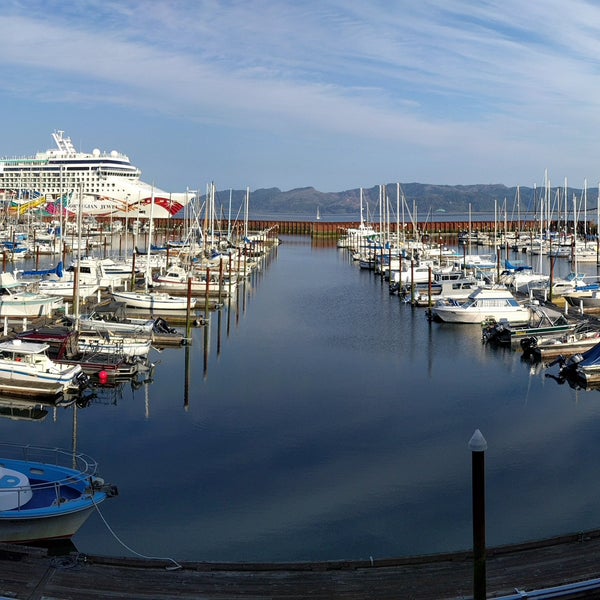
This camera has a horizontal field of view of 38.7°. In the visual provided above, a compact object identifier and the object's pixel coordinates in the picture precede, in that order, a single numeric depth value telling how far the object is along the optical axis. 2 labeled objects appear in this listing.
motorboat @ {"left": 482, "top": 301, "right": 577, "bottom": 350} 27.58
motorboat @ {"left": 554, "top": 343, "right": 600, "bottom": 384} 23.42
